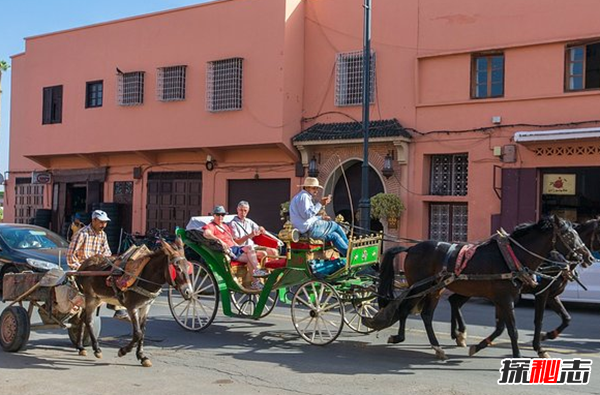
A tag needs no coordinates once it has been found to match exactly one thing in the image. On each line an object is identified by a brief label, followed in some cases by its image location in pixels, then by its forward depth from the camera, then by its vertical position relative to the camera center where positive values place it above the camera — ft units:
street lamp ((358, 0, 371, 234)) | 52.03 +5.19
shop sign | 52.90 +2.25
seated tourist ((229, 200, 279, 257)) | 35.32 -1.19
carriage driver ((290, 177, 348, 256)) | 30.73 -0.68
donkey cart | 26.96 -4.07
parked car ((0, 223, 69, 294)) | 42.11 -3.02
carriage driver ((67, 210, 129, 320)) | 28.13 -1.70
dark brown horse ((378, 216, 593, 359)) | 26.61 -2.29
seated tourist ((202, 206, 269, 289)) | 33.55 -1.94
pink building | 53.42 +8.86
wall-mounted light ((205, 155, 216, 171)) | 71.56 +4.29
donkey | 25.55 -3.17
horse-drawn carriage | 30.17 -3.43
